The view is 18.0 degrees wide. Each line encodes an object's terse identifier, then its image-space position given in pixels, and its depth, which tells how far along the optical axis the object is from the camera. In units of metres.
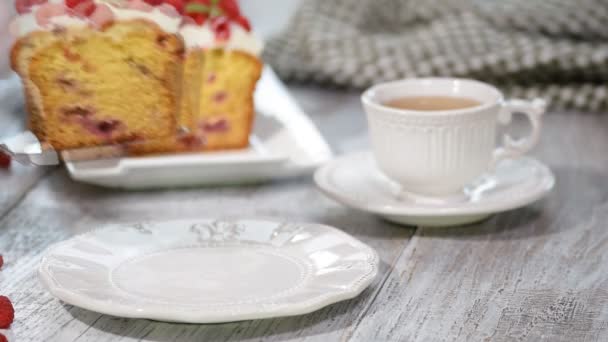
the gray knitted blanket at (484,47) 1.52
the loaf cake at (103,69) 1.15
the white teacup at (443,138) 1.21
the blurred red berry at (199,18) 1.28
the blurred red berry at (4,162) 1.35
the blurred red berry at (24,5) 1.13
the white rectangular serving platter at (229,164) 1.28
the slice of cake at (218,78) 1.28
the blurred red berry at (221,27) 1.29
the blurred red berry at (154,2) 1.16
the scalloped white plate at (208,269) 1.07
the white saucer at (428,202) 1.20
